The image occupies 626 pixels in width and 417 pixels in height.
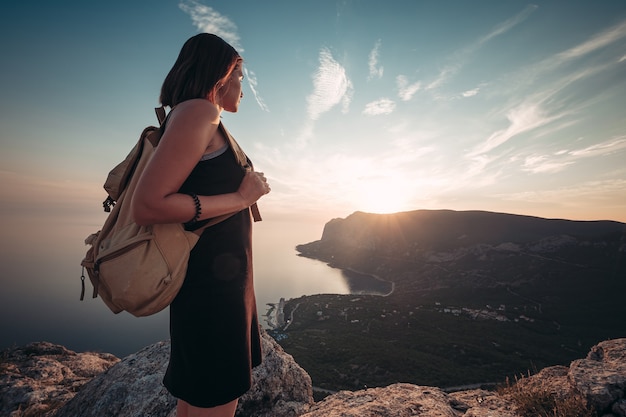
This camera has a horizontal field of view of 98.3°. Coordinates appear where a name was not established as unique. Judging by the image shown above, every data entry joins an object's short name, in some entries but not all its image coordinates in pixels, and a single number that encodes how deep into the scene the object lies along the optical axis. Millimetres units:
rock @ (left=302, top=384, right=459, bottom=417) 3316
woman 1217
